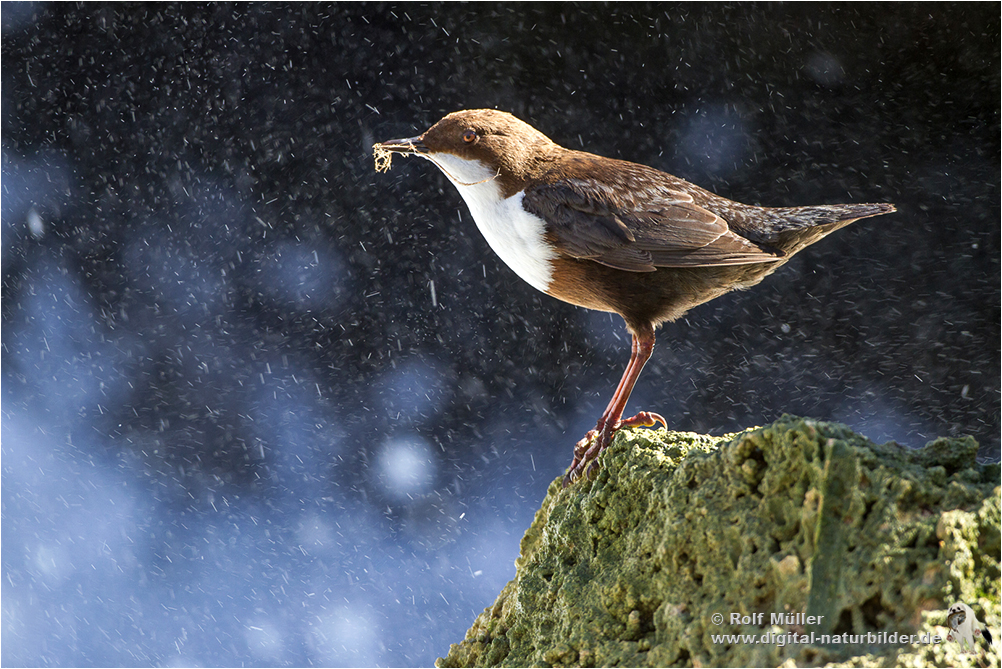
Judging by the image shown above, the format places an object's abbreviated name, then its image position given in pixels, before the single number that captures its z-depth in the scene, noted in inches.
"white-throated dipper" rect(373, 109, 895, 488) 284.4
